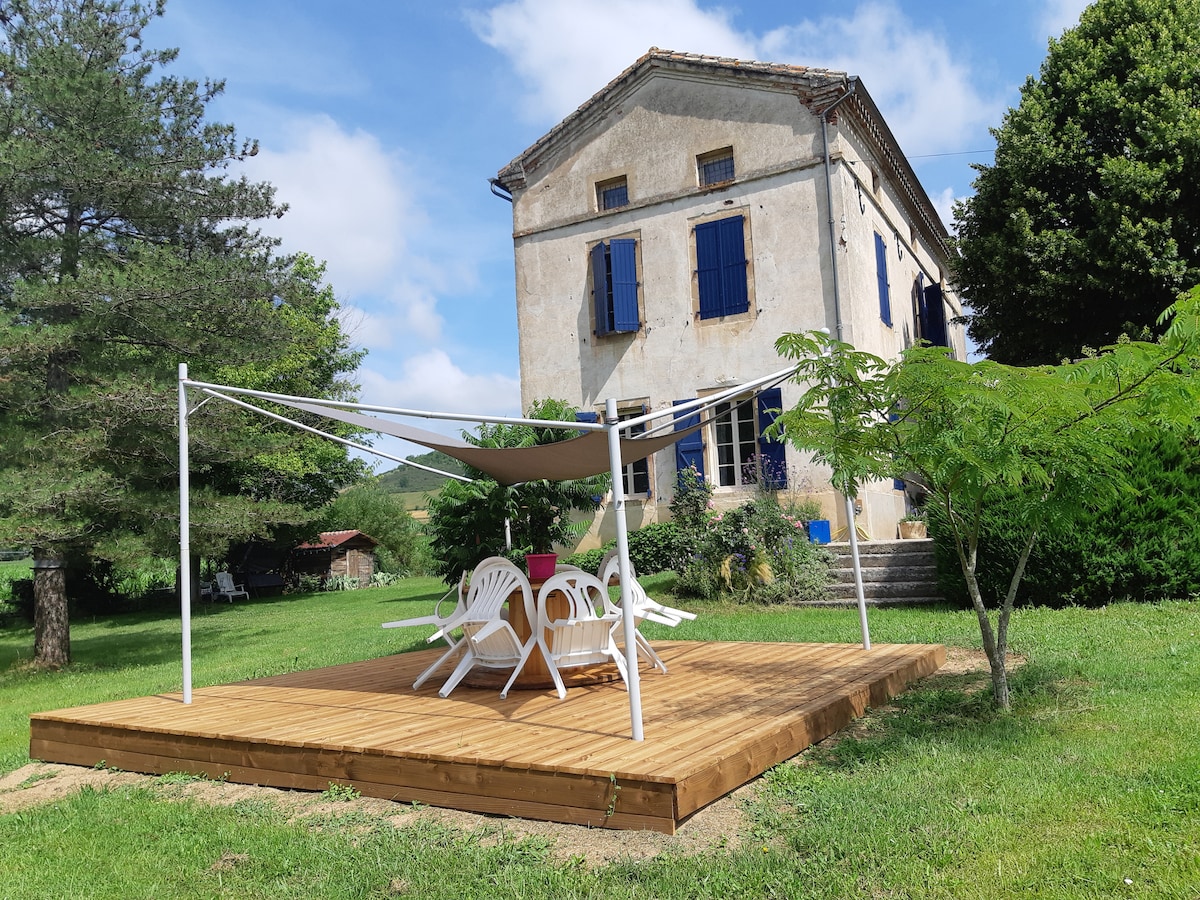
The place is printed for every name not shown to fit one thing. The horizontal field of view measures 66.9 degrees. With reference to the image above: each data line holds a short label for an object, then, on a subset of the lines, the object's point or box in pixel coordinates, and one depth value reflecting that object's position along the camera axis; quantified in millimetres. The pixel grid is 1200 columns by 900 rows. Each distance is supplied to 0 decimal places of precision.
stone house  12930
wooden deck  3533
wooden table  5641
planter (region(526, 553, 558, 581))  5879
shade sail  5328
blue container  12042
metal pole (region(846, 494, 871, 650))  5996
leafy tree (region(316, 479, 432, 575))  26844
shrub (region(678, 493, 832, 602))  10578
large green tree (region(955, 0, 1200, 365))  13094
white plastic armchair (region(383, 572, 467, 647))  5557
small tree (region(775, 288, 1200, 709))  3996
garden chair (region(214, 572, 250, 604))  21219
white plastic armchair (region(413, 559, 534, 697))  5227
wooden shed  24000
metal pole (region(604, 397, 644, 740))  3781
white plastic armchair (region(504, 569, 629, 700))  5074
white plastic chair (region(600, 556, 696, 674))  5512
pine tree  9445
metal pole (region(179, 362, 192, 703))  5359
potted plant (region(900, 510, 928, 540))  13141
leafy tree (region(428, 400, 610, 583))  9648
